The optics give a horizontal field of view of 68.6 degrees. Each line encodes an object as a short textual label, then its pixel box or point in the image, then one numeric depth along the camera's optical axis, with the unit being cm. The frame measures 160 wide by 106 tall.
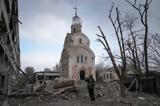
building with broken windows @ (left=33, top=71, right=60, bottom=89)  2745
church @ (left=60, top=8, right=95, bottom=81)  2553
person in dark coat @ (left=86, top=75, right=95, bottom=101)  770
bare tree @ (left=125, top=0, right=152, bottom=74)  1255
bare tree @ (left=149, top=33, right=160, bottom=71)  1985
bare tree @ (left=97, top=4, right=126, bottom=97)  968
